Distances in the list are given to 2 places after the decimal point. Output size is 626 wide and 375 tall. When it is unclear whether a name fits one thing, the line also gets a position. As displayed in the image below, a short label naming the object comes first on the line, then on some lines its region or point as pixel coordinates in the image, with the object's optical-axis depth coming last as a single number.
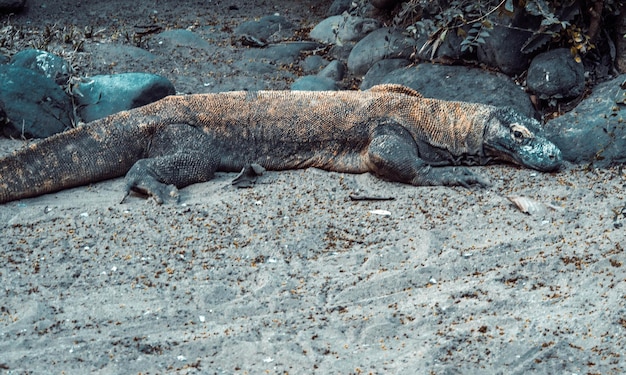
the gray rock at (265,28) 8.89
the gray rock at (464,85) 6.36
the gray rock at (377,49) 7.25
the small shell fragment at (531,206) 4.79
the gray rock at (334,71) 7.61
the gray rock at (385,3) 8.05
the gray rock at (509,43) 6.57
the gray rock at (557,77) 6.27
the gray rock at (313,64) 7.97
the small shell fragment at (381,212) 4.92
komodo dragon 5.46
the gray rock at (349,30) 8.14
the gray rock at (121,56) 7.77
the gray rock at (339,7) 9.26
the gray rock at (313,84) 6.97
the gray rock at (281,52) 8.19
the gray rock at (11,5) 9.16
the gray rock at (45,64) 6.70
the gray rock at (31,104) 6.25
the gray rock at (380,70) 7.05
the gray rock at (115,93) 6.45
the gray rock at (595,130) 5.55
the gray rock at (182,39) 8.53
